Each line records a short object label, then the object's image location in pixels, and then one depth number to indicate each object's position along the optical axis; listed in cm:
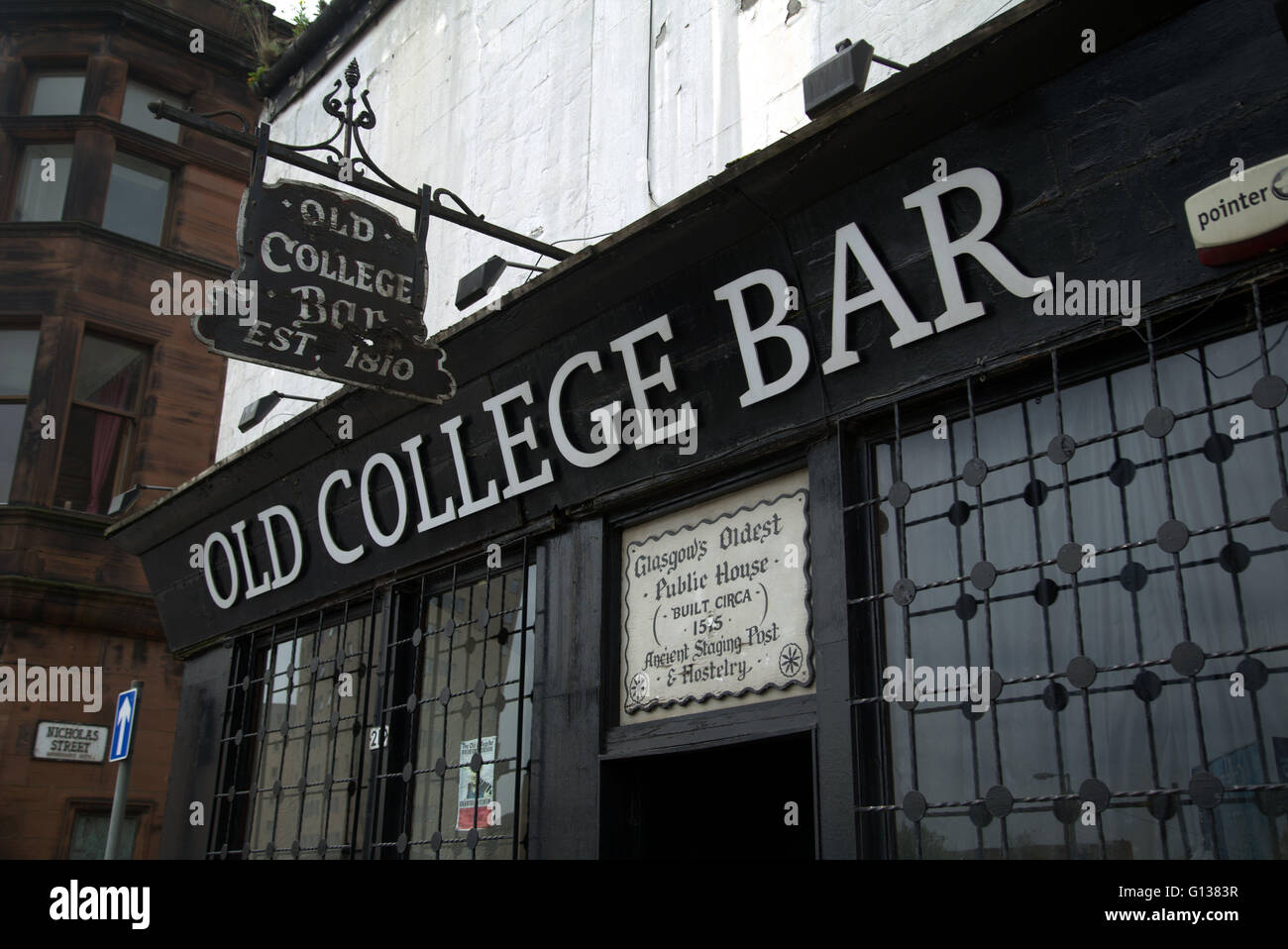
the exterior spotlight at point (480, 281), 664
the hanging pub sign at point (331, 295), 562
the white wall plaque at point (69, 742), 1317
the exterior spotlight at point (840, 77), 466
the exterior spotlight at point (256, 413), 900
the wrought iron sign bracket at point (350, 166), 576
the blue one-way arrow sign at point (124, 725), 720
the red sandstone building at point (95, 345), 1341
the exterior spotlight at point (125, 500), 973
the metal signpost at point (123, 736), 673
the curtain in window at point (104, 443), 1458
